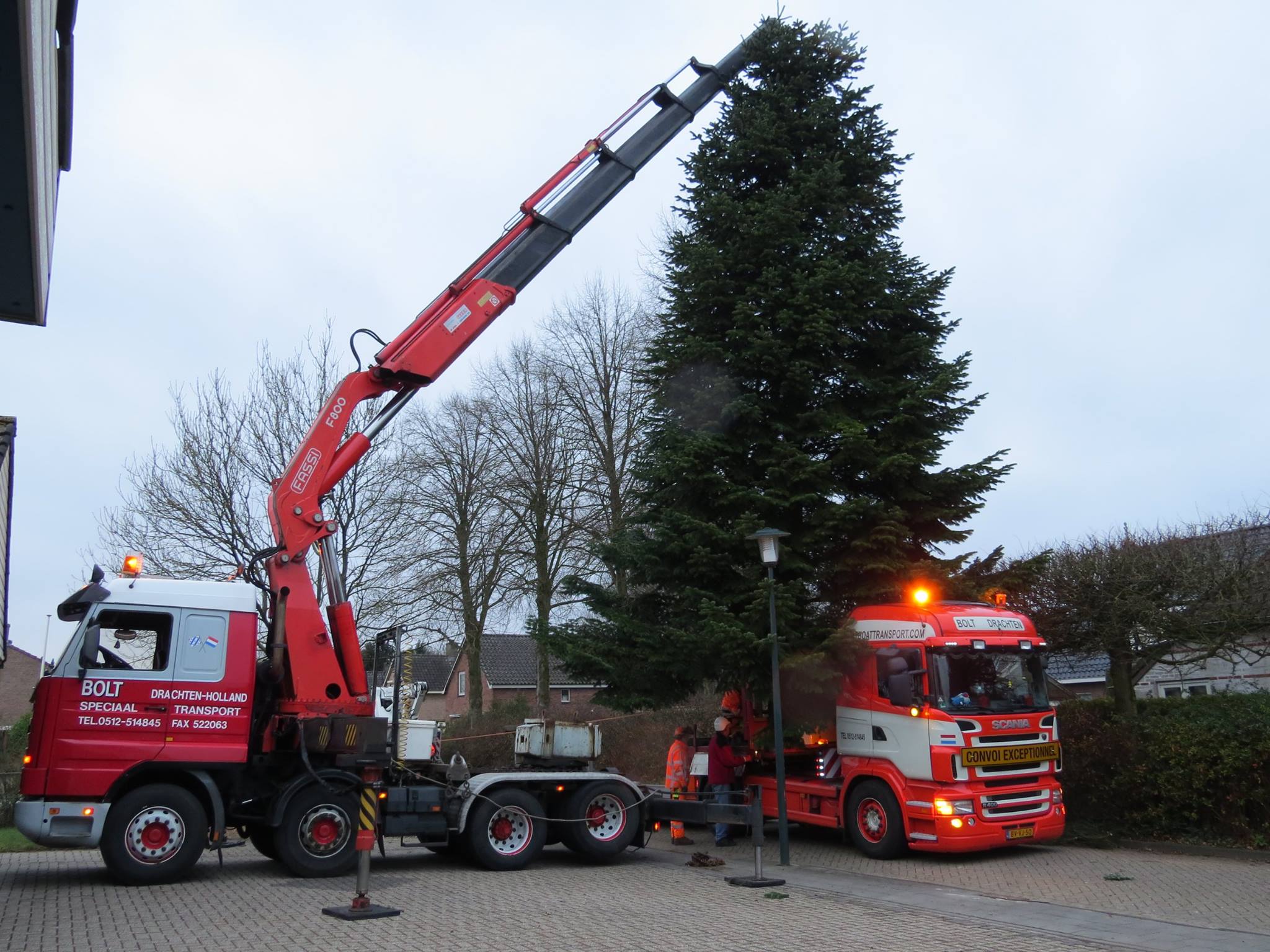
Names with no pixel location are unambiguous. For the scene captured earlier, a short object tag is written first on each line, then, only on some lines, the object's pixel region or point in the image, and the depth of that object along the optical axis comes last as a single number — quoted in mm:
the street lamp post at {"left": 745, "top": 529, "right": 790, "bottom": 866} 12188
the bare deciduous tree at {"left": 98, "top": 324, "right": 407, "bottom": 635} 22484
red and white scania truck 11867
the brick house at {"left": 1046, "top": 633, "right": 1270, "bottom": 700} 15719
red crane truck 10000
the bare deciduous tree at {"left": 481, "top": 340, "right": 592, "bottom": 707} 29734
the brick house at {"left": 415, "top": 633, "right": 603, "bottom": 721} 40219
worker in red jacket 13734
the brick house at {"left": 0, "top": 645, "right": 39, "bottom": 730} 54500
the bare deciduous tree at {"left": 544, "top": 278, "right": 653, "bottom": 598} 29766
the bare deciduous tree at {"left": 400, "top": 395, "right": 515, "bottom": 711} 29422
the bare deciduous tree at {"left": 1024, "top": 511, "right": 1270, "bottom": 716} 14438
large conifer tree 14086
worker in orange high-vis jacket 14328
